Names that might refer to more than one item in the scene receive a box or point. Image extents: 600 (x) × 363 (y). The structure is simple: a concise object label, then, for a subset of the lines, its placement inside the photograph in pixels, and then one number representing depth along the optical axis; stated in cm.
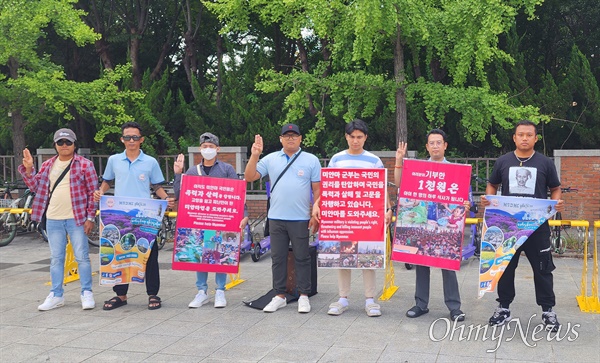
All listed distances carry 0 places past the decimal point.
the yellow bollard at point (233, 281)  812
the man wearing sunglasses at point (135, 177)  685
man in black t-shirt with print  578
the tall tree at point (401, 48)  1188
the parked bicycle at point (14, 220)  1248
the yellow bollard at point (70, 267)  851
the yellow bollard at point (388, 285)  734
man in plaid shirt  679
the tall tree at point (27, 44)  1378
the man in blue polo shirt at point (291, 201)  658
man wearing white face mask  684
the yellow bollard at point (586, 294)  663
